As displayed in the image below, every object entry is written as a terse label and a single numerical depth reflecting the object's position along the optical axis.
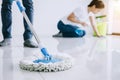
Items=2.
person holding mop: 1.88
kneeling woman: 2.55
